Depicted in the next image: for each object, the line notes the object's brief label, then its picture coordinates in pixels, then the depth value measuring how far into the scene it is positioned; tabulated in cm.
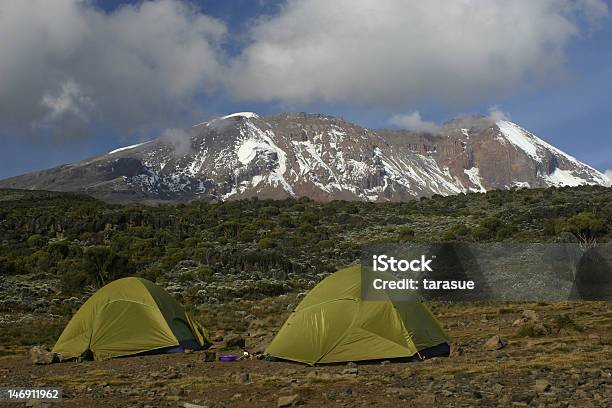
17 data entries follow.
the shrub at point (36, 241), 4794
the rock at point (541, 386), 981
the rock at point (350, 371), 1265
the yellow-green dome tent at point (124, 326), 1712
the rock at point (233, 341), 1853
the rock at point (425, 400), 942
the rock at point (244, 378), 1209
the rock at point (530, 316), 1925
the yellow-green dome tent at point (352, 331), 1445
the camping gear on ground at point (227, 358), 1574
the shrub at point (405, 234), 4643
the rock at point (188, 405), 985
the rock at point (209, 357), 1587
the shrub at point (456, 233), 4472
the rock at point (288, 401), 983
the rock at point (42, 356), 1664
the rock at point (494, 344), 1550
